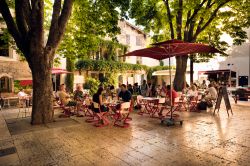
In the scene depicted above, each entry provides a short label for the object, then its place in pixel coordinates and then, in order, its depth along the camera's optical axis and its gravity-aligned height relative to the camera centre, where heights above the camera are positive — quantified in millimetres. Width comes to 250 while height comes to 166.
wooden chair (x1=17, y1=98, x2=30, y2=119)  9812 -1770
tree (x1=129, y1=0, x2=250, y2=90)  12297 +4213
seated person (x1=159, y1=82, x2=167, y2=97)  11105 -770
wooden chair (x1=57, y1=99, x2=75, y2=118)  9422 -1579
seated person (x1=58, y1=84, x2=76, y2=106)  9320 -891
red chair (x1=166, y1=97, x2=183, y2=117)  8343 -1077
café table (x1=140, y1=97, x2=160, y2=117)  8766 -1280
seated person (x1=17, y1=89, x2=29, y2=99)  11494 -955
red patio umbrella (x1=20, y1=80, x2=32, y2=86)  14938 -190
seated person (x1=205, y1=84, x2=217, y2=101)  10349 -766
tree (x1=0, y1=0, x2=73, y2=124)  7273 +1499
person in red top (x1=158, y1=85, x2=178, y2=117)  8400 -699
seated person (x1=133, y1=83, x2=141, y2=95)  13820 -725
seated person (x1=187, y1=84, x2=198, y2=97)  10250 -717
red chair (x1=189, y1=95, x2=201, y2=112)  10008 -1322
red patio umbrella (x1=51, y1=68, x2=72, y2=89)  13942 +619
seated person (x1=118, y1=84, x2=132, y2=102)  8566 -704
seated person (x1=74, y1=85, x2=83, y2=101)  10411 -848
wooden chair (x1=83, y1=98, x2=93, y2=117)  8258 -1012
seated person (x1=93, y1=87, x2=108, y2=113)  7289 -749
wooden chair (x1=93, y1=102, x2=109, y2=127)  7236 -1437
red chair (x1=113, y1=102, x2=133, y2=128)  6917 -1446
